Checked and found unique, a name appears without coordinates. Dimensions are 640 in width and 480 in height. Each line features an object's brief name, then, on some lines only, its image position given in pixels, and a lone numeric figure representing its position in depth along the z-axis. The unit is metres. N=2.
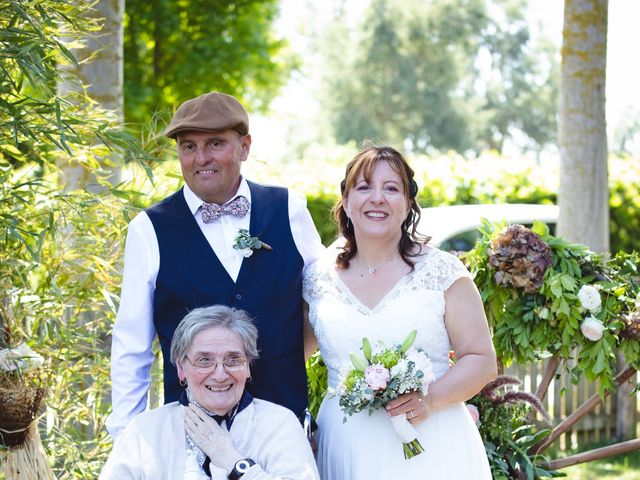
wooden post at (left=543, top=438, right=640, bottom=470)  4.18
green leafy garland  3.85
